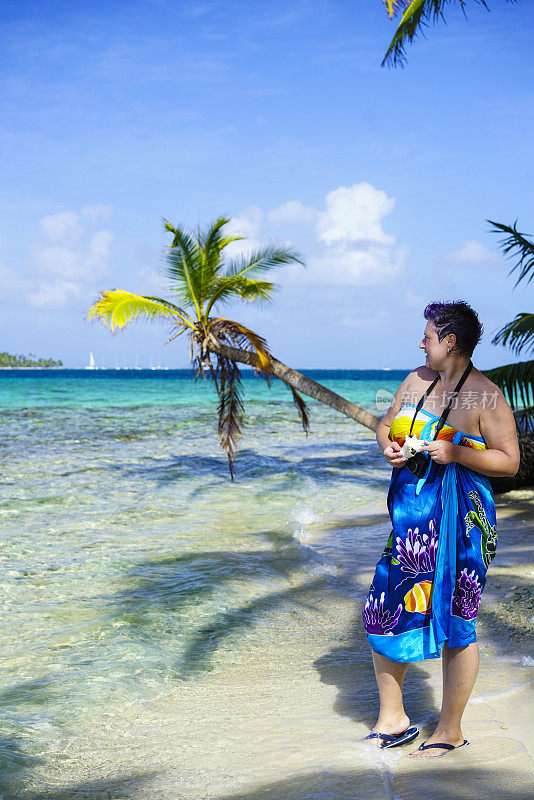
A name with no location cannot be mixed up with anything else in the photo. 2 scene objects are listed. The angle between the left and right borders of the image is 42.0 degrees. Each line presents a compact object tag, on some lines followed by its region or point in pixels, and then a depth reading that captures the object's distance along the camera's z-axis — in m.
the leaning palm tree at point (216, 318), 10.12
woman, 2.56
